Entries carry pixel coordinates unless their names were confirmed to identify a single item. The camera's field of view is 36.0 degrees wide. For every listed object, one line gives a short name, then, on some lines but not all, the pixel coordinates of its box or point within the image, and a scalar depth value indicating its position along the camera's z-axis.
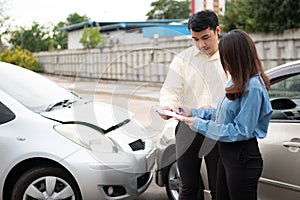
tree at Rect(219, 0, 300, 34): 14.04
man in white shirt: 3.23
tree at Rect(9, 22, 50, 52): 54.16
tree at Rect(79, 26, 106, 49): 33.00
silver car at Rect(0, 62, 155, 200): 3.90
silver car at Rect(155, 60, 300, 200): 3.24
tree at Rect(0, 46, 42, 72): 35.45
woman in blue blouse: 2.70
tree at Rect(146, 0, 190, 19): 68.19
